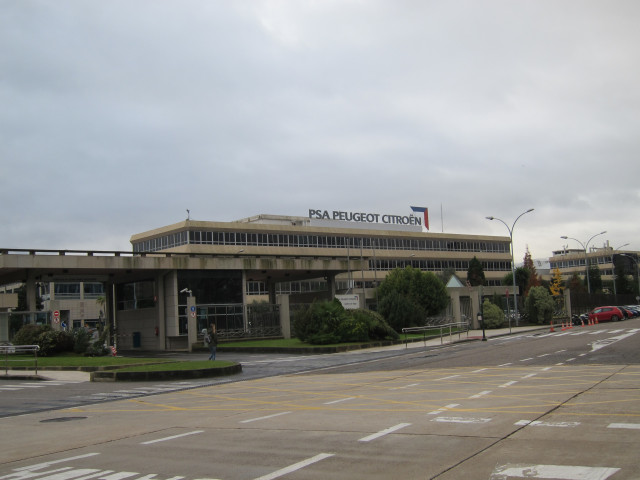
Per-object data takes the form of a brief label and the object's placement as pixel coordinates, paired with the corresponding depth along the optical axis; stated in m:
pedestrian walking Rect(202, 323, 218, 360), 31.17
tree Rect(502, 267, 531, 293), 110.54
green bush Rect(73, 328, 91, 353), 35.06
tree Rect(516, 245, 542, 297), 107.26
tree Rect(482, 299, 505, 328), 54.09
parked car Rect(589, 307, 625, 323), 62.06
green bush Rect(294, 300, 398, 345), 38.12
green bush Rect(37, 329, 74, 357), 34.91
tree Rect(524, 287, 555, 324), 60.22
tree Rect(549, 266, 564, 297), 100.62
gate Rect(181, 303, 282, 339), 46.94
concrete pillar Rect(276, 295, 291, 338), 48.28
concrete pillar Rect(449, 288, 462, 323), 52.31
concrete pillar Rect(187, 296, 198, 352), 43.94
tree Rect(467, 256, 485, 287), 103.06
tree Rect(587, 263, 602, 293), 124.87
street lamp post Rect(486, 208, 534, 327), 57.19
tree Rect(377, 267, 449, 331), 61.16
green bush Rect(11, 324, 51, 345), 35.69
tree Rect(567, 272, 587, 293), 112.88
